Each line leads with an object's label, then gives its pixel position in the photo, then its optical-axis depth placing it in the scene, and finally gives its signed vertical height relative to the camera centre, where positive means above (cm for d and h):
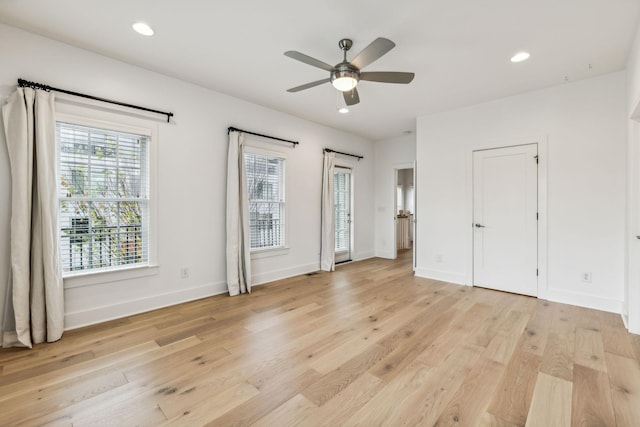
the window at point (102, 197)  284 +14
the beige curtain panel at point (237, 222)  394 -16
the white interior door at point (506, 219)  388 -12
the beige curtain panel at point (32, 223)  247 -11
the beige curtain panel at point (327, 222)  538 -22
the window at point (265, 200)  445 +17
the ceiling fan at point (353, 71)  229 +124
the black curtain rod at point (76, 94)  254 +115
